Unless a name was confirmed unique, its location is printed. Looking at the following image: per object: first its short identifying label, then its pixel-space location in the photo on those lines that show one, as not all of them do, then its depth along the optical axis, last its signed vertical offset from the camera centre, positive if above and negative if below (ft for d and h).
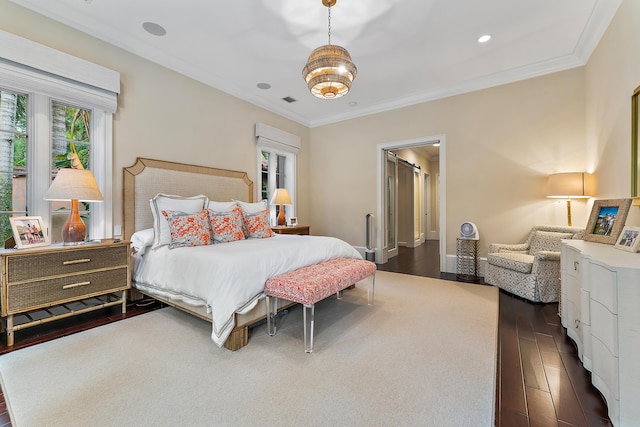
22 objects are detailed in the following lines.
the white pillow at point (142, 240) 9.52 -0.96
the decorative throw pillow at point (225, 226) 10.24 -0.51
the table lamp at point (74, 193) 7.93 +0.59
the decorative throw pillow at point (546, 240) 10.75 -1.12
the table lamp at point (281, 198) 15.80 +0.89
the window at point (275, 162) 15.96 +3.36
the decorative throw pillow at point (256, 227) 11.39 -0.58
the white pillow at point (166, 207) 9.49 +0.23
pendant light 7.83 +4.24
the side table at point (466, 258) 13.64 -2.29
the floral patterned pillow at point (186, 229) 9.18 -0.56
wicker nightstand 6.88 -1.84
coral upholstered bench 6.60 -1.84
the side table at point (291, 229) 15.11 -0.94
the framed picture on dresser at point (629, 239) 5.50 -0.56
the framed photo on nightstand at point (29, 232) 7.49 -0.52
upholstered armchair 9.85 -1.95
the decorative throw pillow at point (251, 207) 12.24 +0.28
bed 6.70 -1.38
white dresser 4.12 -1.91
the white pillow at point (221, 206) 11.41 +0.30
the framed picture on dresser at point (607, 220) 6.57 -0.19
